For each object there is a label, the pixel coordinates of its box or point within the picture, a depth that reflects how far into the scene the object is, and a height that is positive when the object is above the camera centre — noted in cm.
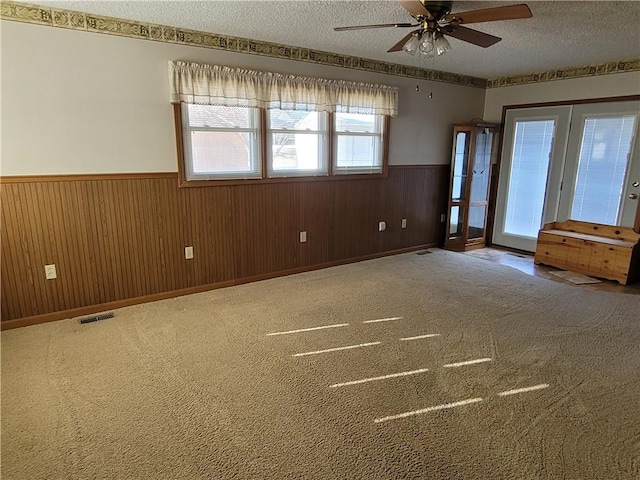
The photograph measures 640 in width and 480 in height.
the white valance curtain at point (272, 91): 335 +68
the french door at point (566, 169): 443 -6
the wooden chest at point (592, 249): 410 -94
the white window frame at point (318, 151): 395 +13
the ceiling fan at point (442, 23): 228 +86
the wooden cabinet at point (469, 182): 534 -27
